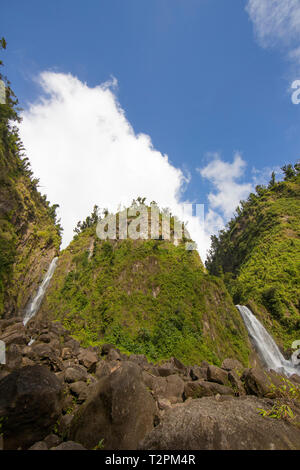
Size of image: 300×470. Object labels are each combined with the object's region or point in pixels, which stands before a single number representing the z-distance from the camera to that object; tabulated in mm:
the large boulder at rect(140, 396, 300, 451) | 2537
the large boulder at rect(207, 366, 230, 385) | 6762
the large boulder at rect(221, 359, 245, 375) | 8252
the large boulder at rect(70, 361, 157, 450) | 3451
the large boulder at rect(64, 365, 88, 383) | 6125
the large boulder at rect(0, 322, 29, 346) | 8336
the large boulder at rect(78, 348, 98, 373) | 8166
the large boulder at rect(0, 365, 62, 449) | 3465
